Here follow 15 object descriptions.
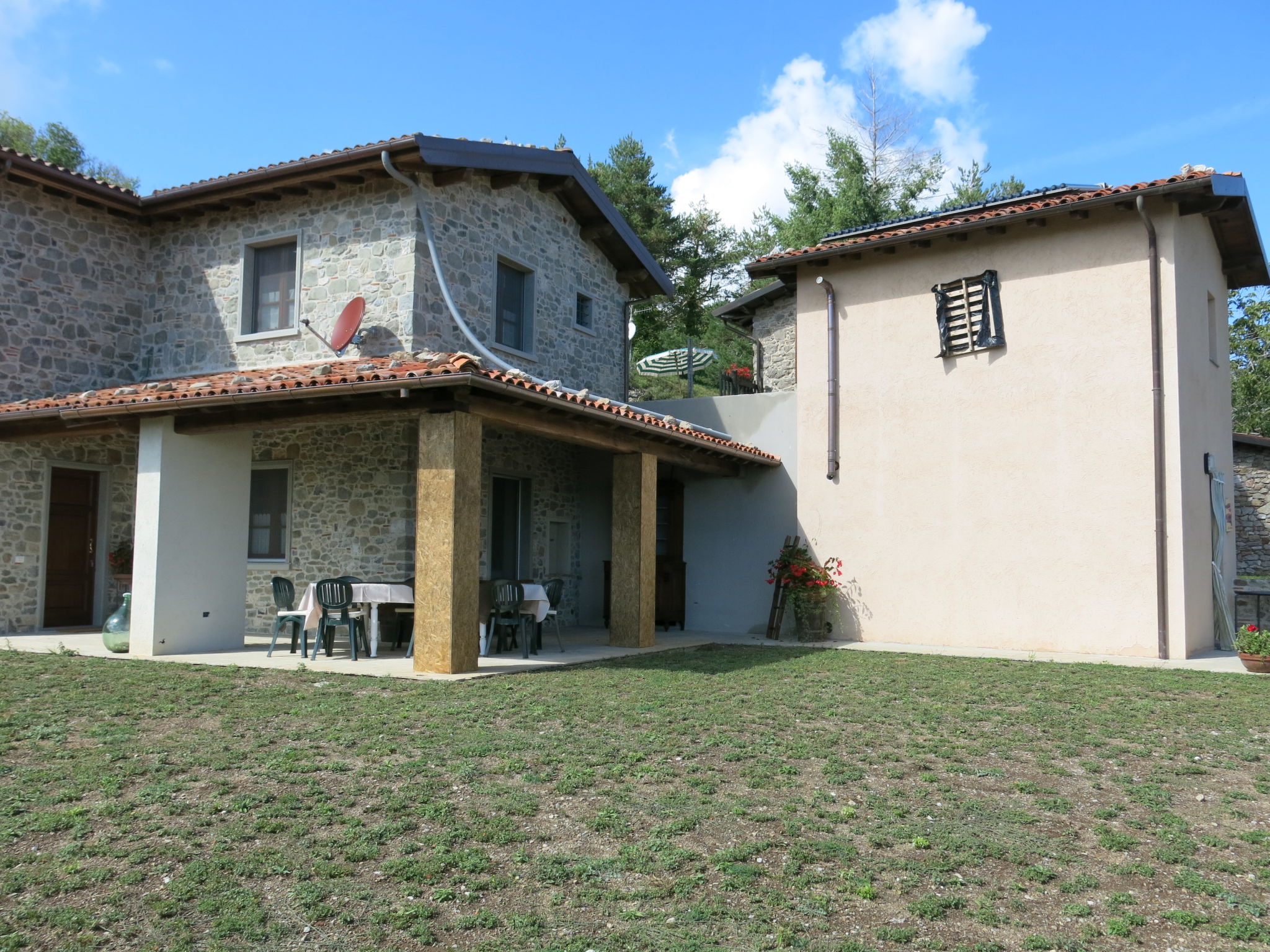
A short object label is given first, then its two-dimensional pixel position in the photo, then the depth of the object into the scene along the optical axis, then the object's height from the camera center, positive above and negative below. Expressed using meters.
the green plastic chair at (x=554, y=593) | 11.09 -0.39
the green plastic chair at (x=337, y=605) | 9.76 -0.48
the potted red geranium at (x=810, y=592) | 12.64 -0.40
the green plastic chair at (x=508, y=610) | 10.14 -0.54
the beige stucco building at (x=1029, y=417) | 10.77 +1.76
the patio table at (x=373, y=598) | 10.02 -0.42
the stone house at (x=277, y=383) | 10.20 +1.84
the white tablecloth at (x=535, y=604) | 10.46 -0.49
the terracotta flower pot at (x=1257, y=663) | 9.62 -0.98
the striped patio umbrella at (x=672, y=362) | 18.42 +3.90
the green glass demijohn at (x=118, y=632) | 10.16 -0.79
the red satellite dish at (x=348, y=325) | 11.42 +2.73
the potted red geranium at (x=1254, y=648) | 9.62 -0.83
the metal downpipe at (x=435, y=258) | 11.74 +3.68
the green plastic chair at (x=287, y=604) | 10.52 -0.53
